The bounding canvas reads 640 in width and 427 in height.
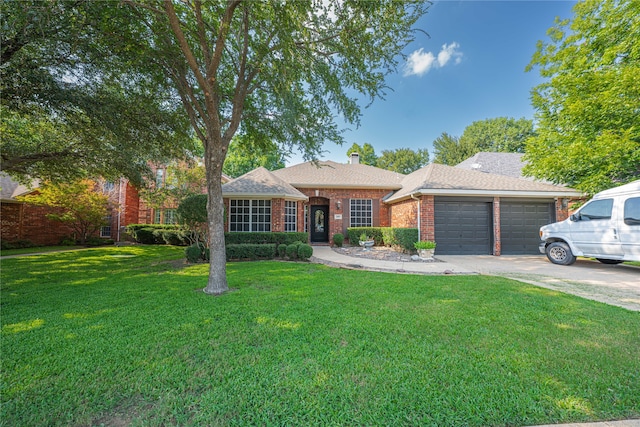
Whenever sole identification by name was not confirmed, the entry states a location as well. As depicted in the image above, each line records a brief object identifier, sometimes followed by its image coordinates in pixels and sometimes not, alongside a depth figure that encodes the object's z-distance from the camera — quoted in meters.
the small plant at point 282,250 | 9.41
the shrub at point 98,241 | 15.78
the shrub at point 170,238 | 15.34
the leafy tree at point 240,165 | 25.91
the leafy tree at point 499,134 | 26.66
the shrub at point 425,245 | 8.84
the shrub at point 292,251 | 8.98
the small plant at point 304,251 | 8.80
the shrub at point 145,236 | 16.36
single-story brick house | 10.18
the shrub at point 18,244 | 13.01
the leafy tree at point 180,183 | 13.74
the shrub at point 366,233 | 12.80
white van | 6.27
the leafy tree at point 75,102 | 4.71
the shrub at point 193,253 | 8.50
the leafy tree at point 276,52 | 4.55
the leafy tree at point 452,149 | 28.50
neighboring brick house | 13.98
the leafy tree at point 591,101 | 8.44
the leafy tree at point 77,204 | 13.74
